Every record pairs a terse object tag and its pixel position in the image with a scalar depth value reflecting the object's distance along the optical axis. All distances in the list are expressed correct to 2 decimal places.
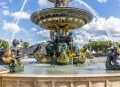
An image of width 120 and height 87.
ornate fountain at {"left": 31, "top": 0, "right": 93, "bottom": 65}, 10.88
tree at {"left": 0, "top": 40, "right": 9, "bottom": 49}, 49.46
